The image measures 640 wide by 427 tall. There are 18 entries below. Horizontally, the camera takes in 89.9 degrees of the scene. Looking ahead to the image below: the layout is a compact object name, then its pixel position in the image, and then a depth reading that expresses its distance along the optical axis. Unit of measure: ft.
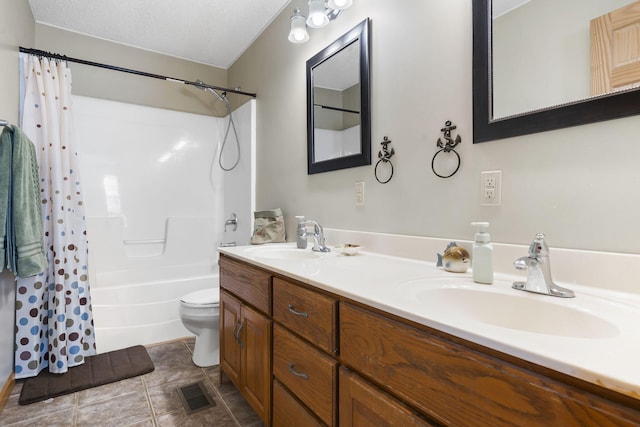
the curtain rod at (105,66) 6.57
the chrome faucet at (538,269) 2.67
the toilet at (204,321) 6.47
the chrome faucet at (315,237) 5.42
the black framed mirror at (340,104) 5.10
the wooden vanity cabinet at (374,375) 1.56
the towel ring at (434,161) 3.86
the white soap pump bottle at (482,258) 3.06
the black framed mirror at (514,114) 2.64
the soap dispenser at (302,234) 5.84
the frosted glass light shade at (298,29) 5.78
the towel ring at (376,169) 4.72
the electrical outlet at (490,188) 3.46
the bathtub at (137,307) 7.75
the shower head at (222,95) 8.83
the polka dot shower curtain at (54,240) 6.43
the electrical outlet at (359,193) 5.22
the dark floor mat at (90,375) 5.81
